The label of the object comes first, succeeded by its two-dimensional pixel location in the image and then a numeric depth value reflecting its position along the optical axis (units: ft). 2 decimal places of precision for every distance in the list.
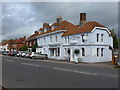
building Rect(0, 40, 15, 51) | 204.76
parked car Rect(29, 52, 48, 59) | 85.10
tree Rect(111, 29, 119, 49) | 121.25
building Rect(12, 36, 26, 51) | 180.60
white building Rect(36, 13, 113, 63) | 64.09
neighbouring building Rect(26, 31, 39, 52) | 115.61
